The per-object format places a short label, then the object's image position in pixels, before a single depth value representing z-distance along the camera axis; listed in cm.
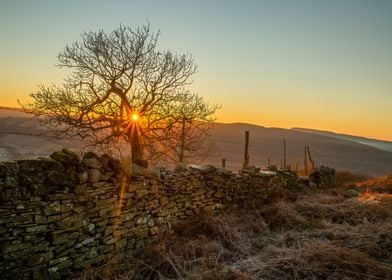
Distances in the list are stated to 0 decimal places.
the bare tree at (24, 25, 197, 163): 1236
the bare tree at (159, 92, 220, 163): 1321
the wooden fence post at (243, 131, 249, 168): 1305
